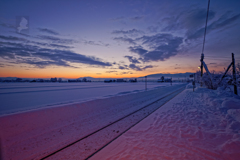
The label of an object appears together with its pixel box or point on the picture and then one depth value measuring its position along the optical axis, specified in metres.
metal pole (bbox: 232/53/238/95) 11.72
